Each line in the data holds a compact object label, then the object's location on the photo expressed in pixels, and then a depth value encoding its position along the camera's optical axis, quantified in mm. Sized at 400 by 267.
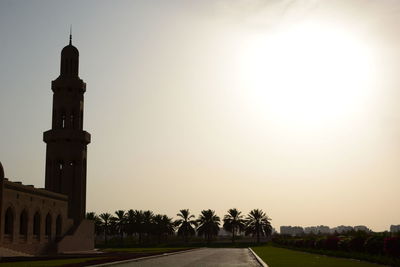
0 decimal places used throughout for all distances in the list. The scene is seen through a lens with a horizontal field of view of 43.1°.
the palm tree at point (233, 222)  103500
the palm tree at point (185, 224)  101312
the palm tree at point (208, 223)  102062
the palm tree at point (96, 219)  95694
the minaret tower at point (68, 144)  60903
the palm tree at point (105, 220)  96562
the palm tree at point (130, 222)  95688
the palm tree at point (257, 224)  104438
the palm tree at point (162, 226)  98562
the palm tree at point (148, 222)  96844
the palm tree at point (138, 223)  95875
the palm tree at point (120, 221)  96388
